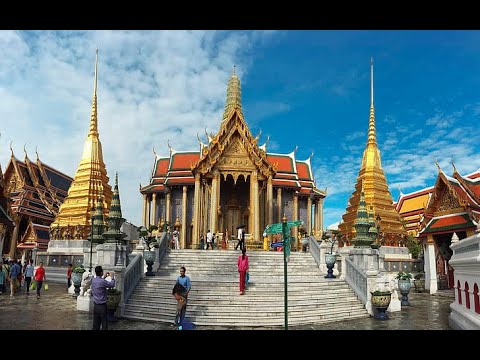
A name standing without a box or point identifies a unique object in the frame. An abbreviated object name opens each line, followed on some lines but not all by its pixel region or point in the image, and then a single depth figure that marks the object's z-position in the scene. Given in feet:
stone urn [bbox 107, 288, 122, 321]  40.29
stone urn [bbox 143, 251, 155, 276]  53.93
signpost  31.14
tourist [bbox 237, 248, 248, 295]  44.65
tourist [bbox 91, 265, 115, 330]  30.99
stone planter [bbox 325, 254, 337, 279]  56.35
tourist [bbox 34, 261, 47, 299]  57.72
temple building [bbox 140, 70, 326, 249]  93.15
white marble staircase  40.73
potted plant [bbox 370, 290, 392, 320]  43.78
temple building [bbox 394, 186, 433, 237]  127.82
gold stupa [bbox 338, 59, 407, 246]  102.73
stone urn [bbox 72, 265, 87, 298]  57.47
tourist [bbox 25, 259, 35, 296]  64.50
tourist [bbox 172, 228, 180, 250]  78.02
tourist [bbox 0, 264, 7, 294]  60.80
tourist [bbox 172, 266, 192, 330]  34.30
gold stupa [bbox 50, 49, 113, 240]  99.66
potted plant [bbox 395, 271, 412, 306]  57.62
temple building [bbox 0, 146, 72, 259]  122.93
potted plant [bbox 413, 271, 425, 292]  83.30
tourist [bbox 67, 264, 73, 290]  70.15
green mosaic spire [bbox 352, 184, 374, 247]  55.75
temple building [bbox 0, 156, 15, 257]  82.64
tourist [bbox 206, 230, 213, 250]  81.67
